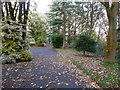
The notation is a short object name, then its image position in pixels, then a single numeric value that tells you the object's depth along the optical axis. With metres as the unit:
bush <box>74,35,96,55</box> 7.52
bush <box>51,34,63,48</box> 14.59
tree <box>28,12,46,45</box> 18.03
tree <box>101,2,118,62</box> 4.77
